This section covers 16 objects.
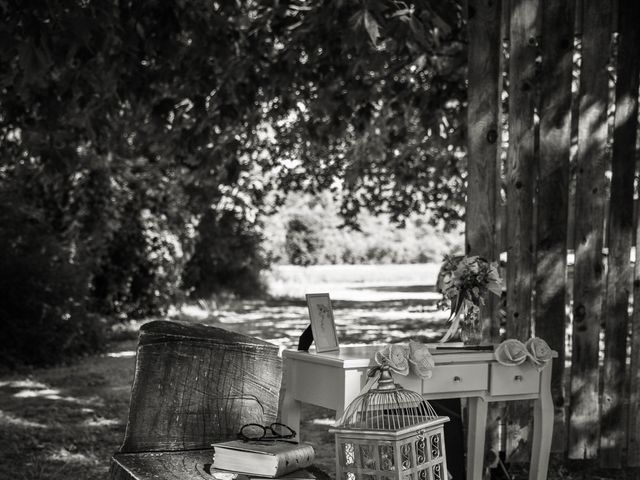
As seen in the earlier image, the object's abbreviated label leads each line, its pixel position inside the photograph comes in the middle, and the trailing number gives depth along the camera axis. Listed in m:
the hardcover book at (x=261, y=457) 3.38
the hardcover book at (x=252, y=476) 3.42
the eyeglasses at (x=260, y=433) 3.69
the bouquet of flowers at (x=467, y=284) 4.68
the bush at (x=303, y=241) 27.66
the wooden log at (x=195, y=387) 3.91
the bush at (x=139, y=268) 13.18
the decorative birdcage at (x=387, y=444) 3.36
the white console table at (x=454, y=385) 4.08
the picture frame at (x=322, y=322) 4.32
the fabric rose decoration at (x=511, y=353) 4.45
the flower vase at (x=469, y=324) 4.71
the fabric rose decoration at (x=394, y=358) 4.03
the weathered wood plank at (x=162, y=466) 3.49
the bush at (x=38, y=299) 10.20
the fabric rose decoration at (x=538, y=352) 4.50
